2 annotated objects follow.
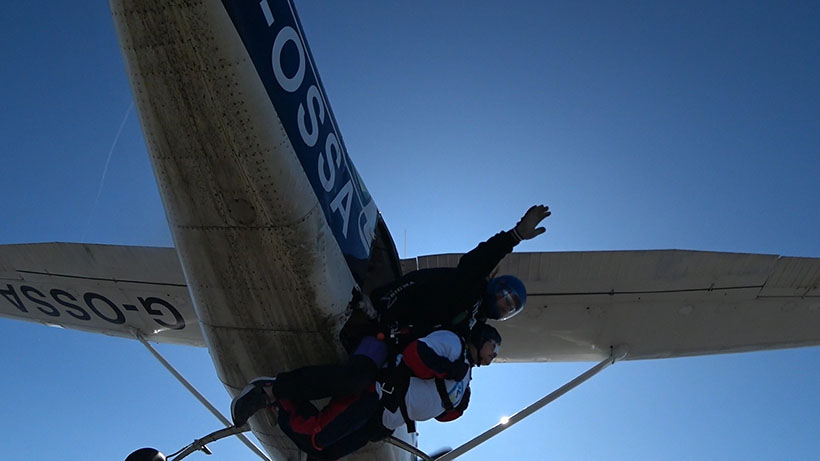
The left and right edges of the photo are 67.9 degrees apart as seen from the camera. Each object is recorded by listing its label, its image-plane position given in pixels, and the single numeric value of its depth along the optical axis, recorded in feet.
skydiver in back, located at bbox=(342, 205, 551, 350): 14.38
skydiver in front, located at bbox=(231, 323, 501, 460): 13.07
